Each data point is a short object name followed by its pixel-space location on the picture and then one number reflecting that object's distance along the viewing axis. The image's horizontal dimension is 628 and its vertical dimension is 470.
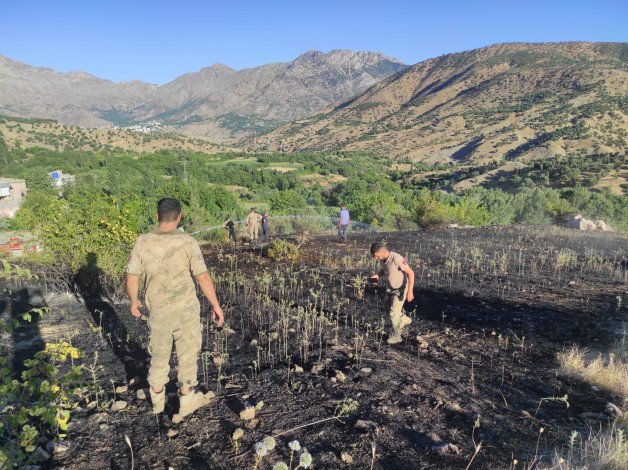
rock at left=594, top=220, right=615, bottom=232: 18.36
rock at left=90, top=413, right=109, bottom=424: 3.43
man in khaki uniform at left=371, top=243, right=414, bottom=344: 5.07
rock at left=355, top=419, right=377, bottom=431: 3.39
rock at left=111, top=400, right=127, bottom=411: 3.56
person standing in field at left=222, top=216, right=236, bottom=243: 14.60
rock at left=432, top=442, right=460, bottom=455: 3.15
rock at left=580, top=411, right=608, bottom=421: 3.81
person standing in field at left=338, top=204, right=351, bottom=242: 13.89
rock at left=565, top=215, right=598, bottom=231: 18.31
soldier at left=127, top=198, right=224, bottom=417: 3.25
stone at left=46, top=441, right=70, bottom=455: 3.01
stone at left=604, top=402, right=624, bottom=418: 3.75
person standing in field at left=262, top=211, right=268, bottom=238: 14.83
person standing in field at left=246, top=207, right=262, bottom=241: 13.71
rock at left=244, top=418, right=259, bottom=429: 3.40
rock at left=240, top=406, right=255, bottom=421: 3.46
